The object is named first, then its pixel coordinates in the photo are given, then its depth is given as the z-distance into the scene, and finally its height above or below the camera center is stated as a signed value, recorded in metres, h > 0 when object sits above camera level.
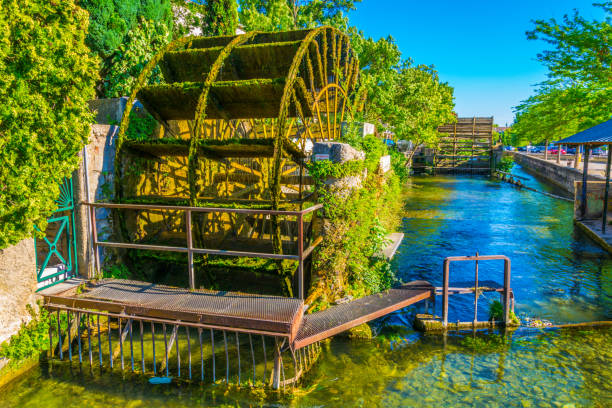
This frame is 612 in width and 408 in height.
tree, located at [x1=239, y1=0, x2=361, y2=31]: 15.88 +6.79
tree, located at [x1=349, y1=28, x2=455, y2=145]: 18.92 +2.99
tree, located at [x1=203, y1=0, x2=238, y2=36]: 11.85 +3.96
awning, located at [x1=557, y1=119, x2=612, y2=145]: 9.07 +0.40
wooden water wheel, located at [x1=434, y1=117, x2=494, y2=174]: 30.61 +0.42
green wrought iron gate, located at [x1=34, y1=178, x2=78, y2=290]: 4.94 -1.15
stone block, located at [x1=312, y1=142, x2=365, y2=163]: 5.38 +0.00
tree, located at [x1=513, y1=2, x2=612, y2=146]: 12.35 +2.72
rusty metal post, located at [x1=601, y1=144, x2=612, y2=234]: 9.82 -1.10
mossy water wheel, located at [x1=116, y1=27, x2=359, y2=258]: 6.12 +0.74
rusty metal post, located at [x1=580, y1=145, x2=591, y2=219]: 10.13 -1.00
